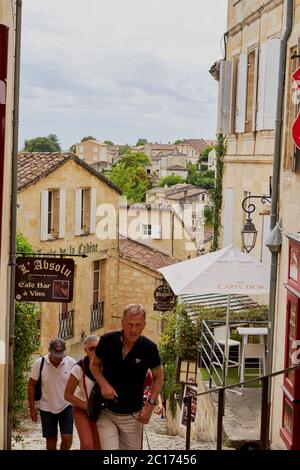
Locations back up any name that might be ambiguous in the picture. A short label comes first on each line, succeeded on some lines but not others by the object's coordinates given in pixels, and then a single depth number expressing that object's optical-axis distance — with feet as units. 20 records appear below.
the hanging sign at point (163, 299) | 69.05
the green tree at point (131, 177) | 253.85
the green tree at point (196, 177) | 278.75
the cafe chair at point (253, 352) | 41.09
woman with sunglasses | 23.79
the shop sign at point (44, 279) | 38.68
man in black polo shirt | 21.57
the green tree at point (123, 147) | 439.88
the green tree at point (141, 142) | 527.76
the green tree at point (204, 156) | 396.04
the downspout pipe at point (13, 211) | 37.01
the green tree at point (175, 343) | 50.78
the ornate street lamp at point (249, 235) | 44.42
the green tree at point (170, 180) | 320.58
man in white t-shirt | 28.81
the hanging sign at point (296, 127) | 31.19
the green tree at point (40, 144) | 344.49
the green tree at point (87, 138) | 355.31
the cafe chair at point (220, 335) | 45.85
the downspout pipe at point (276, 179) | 38.40
